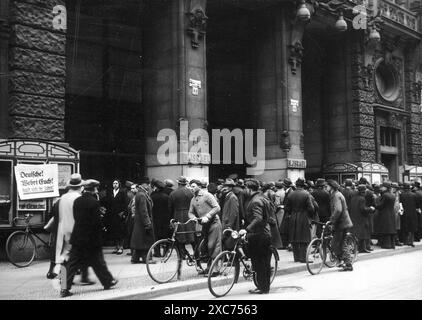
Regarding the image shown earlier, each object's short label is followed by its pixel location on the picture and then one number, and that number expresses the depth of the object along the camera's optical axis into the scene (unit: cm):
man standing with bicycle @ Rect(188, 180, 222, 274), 1063
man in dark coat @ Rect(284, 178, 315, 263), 1261
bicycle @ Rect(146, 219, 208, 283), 1004
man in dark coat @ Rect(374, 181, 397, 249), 1598
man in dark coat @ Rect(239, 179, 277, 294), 908
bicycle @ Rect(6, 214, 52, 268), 1185
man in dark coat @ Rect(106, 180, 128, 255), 1436
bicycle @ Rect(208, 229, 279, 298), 878
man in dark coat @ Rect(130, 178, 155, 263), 1192
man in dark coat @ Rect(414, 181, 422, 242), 1778
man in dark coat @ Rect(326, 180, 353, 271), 1191
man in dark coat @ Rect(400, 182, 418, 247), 1712
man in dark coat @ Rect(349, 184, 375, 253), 1474
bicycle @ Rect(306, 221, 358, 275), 1170
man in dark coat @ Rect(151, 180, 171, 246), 1304
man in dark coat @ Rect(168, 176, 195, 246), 1299
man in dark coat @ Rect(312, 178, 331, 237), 1502
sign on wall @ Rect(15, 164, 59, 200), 1247
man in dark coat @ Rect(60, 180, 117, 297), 872
